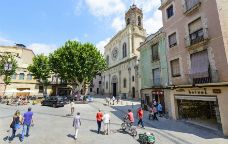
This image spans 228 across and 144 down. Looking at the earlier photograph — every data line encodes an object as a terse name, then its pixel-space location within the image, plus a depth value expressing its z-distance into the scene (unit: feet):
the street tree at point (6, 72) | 109.31
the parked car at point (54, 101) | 84.43
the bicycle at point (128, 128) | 35.42
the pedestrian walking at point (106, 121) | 36.52
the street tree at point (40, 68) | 118.93
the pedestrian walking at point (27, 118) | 33.12
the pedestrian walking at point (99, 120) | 37.27
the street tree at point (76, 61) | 102.06
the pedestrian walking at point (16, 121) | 31.65
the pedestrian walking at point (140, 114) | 43.17
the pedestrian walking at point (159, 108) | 56.85
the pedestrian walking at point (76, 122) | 33.03
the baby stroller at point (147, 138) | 29.30
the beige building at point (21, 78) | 130.21
